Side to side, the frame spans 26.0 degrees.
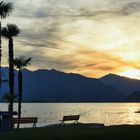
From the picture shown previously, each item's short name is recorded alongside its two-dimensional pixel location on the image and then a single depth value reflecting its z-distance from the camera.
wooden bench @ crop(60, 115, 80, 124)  34.28
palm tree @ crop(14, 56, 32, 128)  33.54
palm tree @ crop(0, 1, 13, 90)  29.11
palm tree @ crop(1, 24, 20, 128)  32.74
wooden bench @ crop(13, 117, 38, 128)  31.41
